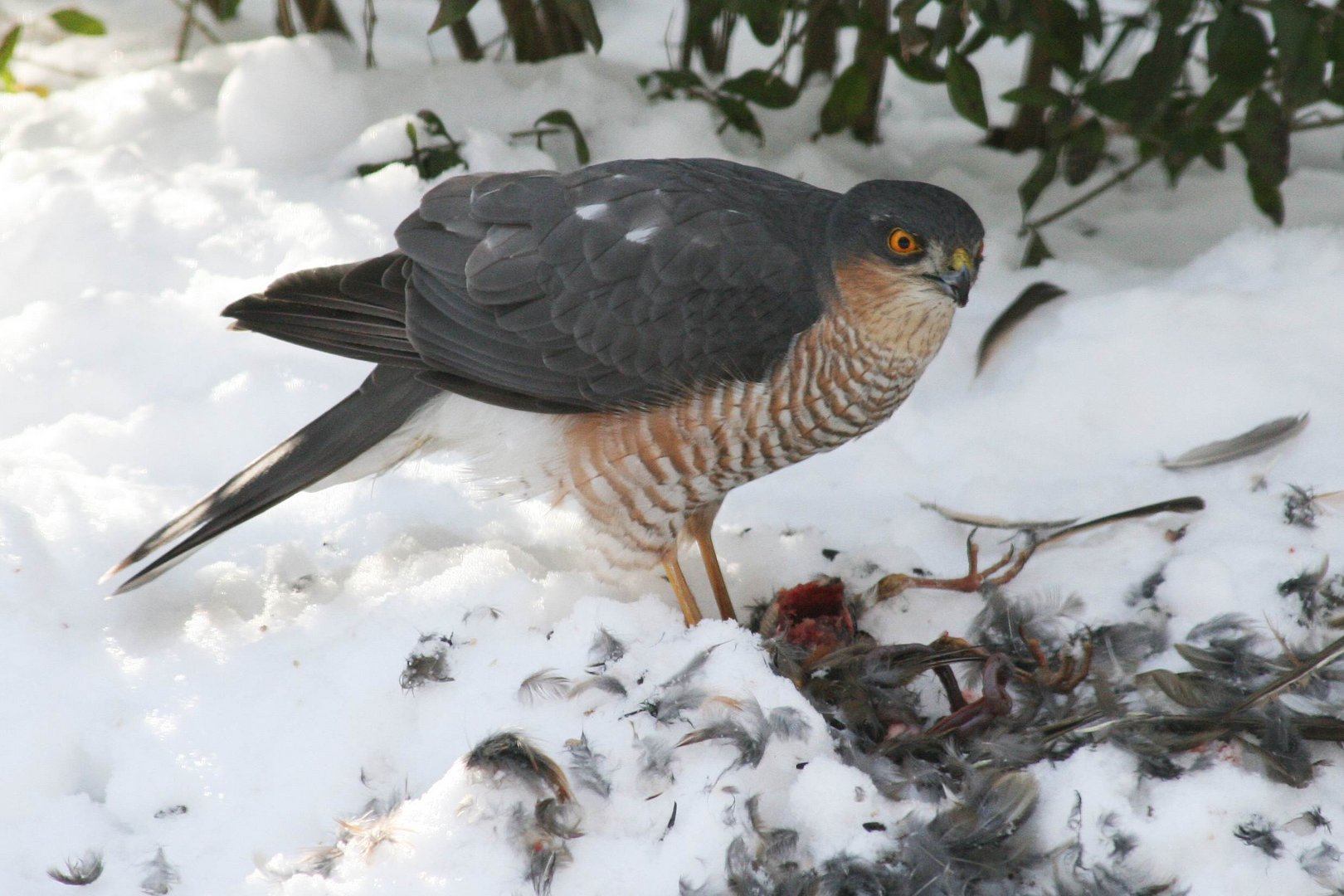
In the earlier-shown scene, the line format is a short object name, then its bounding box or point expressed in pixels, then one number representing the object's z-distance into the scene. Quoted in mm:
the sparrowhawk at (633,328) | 5496
